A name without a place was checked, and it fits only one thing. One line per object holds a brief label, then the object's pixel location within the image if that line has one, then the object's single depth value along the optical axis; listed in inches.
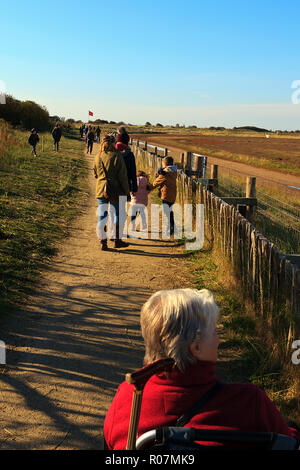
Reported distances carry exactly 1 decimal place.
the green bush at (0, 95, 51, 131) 1799.7
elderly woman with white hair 67.2
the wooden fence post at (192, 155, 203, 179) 434.9
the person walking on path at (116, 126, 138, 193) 307.5
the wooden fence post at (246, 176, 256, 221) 300.5
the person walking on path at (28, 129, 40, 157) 895.1
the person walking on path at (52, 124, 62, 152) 1092.5
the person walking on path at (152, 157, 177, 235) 336.8
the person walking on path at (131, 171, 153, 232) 347.9
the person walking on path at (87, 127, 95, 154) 1103.7
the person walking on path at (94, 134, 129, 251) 289.1
